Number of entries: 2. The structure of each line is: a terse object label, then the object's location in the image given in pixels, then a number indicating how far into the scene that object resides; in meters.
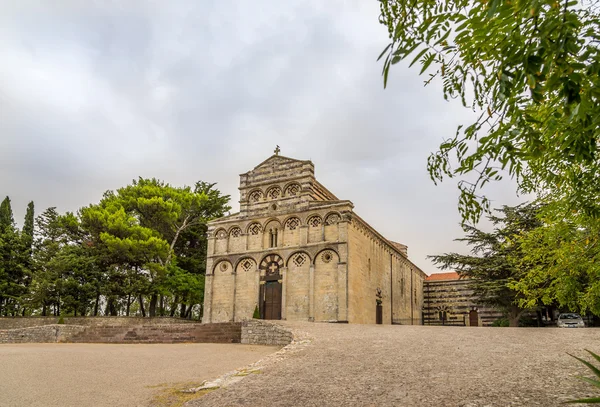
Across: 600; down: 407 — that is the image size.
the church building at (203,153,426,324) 26.70
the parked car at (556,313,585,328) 24.45
